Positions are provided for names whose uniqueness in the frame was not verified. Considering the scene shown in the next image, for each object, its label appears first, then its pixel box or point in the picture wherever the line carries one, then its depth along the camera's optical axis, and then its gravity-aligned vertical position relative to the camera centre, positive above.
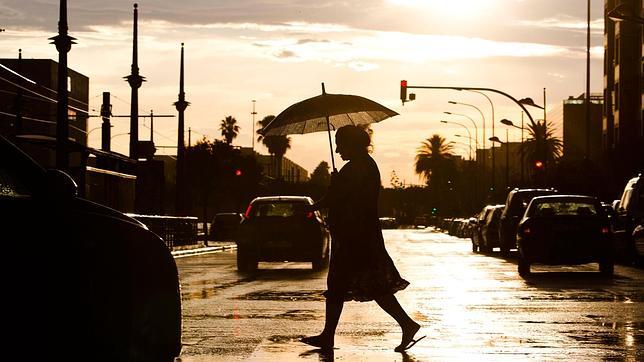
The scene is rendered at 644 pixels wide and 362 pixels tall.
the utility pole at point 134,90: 43.75 +4.25
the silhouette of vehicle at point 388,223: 144.12 -1.30
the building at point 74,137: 29.59 +4.09
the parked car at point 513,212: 33.12 +0.01
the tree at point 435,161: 162.88 +6.61
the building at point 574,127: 139.25 +9.70
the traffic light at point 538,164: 57.24 +2.21
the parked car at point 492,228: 37.69 -0.48
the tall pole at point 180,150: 50.81 +2.48
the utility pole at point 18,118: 52.48 +3.91
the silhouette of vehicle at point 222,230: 61.50 -0.94
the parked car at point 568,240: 23.25 -0.51
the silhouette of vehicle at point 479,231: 39.66 -0.62
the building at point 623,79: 78.31 +8.57
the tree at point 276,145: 144.55 +7.79
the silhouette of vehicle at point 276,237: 25.53 -0.53
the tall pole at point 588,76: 55.25 +6.22
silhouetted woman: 10.40 -0.26
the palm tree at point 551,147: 123.78 +7.01
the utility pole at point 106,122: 56.38 +4.12
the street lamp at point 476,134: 102.51 +6.58
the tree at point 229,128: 146.88 +9.73
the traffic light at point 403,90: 48.03 +4.67
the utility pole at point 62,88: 27.72 +2.75
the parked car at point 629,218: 26.58 -0.11
